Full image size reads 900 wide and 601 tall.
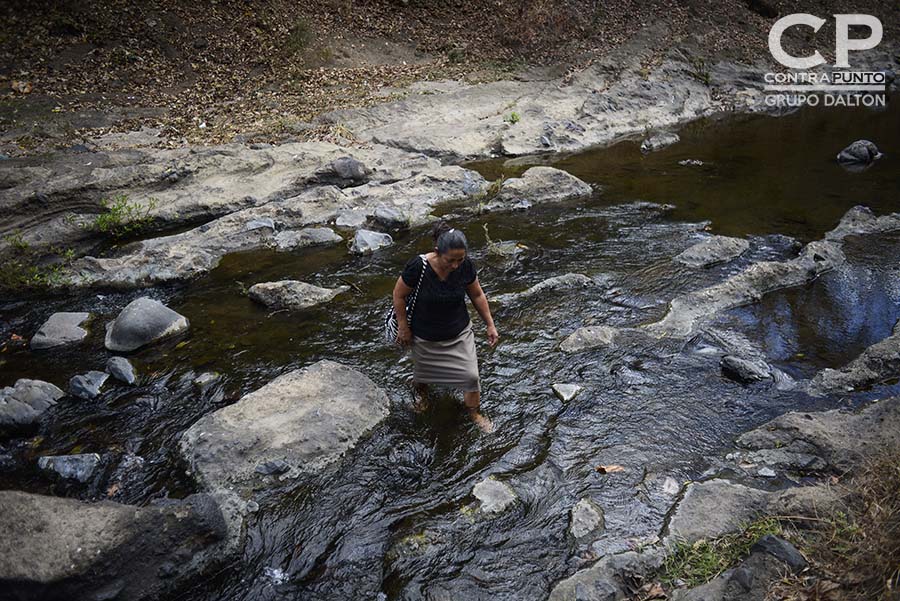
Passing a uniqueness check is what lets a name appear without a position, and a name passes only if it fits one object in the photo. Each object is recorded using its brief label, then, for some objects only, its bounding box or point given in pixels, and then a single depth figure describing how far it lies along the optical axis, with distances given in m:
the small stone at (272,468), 4.96
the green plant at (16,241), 8.93
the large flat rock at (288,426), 5.04
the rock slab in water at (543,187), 11.35
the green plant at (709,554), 3.76
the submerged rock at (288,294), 7.88
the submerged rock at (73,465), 5.11
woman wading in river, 4.98
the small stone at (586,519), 4.38
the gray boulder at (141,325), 7.05
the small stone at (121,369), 6.42
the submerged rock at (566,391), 5.94
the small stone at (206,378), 6.36
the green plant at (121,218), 9.73
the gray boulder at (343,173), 11.66
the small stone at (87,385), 6.18
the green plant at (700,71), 19.50
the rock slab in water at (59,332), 7.22
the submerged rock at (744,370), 6.06
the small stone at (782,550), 3.21
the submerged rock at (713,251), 8.73
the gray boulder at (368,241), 9.52
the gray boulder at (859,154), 13.27
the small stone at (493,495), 4.65
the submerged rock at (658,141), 15.01
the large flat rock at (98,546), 3.59
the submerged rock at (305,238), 9.80
